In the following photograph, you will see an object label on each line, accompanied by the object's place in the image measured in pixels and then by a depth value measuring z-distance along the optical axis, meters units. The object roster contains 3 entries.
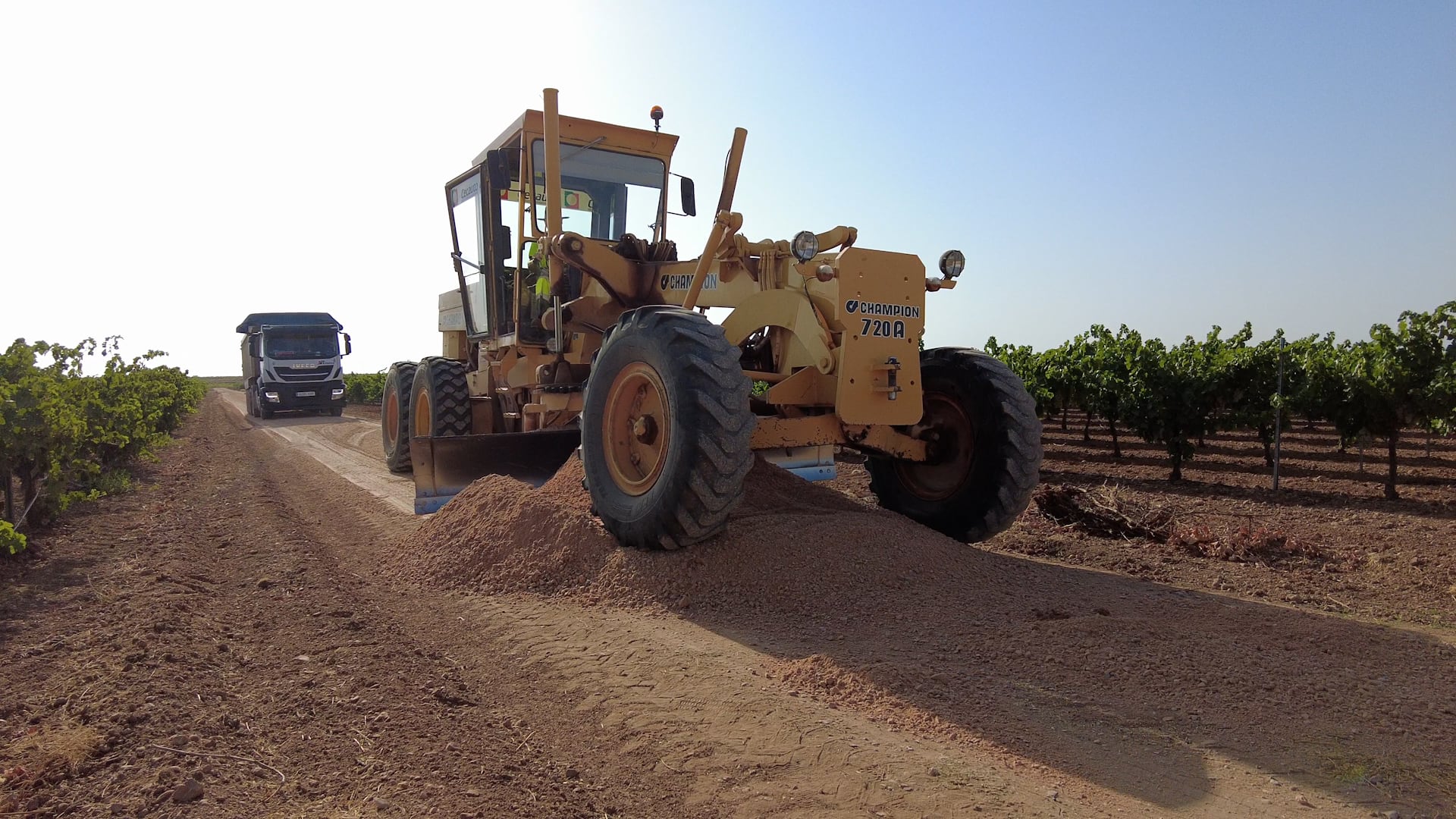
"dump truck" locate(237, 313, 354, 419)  24.17
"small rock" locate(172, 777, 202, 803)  2.63
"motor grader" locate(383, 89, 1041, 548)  4.89
